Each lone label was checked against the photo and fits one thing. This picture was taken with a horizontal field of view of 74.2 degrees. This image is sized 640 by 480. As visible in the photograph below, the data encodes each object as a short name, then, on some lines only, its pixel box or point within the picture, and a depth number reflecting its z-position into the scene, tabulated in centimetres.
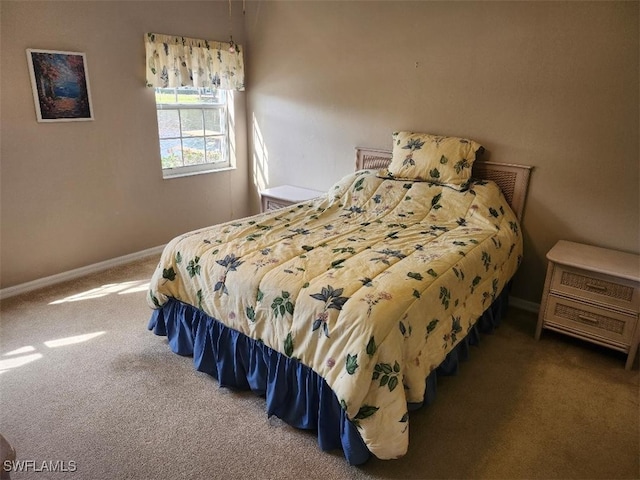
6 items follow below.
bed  161
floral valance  336
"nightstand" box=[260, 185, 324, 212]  365
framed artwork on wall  283
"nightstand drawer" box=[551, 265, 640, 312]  226
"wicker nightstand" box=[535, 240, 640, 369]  228
